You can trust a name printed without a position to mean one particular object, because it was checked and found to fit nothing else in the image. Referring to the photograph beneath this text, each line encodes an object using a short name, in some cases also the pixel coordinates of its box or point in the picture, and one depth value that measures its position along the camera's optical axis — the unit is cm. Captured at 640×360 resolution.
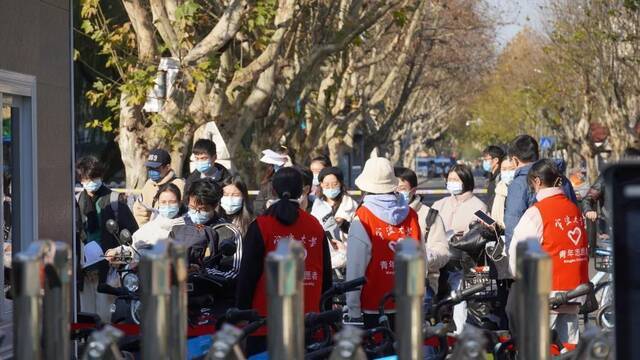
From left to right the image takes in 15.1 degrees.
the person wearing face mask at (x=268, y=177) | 2366
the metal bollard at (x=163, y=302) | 637
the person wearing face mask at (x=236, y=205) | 1854
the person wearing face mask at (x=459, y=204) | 2036
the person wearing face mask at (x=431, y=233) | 1626
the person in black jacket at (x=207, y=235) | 1448
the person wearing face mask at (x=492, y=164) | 2381
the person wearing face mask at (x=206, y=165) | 2161
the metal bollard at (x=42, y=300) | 631
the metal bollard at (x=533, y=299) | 624
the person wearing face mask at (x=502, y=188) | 2172
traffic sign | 13488
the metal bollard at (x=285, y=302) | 625
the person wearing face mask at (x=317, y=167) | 2424
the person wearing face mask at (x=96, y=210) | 1823
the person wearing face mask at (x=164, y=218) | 1697
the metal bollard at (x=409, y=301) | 632
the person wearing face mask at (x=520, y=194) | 1764
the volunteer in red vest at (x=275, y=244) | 1295
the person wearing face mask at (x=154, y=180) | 2206
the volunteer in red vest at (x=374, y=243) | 1445
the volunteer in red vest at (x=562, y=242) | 1475
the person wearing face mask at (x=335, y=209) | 1993
